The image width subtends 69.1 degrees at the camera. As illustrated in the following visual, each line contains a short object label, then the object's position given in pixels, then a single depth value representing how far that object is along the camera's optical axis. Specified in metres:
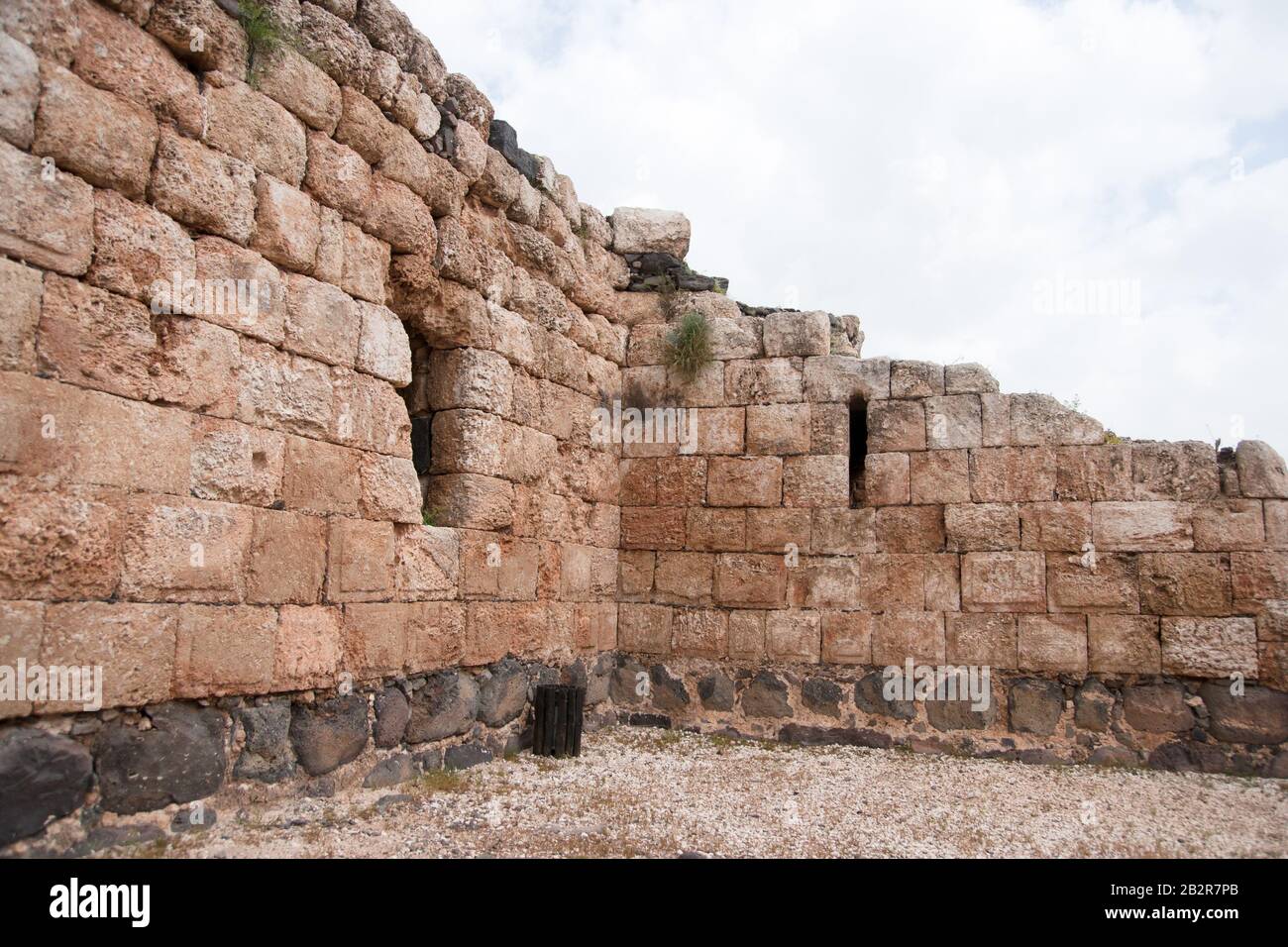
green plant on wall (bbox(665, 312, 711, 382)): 8.38
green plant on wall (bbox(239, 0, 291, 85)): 4.78
